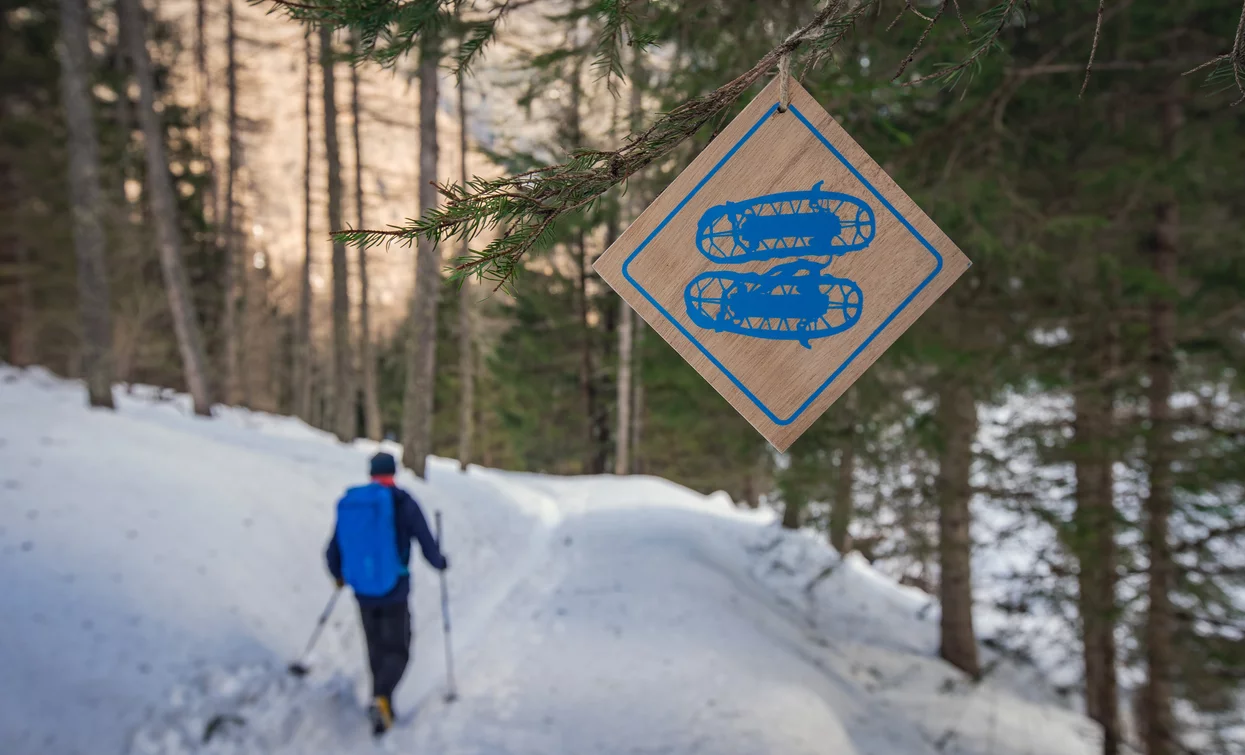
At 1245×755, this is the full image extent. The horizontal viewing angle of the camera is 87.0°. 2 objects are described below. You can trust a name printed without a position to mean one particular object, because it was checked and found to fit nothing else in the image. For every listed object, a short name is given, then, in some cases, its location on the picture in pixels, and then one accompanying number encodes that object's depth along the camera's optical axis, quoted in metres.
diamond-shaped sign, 1.20
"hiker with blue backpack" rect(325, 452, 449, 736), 4.24
